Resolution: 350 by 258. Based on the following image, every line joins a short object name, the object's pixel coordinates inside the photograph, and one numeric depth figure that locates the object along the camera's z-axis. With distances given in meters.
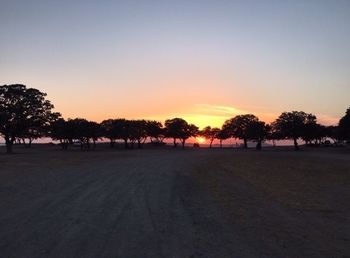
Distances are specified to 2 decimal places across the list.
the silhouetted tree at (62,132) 92.06
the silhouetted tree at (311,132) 104.91
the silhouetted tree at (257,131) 116.31
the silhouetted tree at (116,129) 108.50
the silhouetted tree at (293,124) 104.31
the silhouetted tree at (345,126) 79.84
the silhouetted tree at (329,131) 129.82
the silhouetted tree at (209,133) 145.62
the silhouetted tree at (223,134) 129.12
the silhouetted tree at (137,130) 109.66
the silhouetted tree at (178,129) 130.12
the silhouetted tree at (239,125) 123.12
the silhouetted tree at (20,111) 62.25
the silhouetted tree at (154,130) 128.88
